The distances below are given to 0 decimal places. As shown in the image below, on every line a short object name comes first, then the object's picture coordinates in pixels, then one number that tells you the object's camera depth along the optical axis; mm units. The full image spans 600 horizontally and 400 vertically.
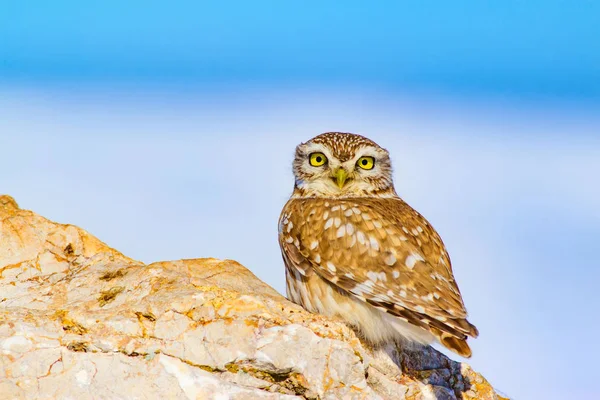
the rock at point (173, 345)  8766
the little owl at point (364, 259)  10914
